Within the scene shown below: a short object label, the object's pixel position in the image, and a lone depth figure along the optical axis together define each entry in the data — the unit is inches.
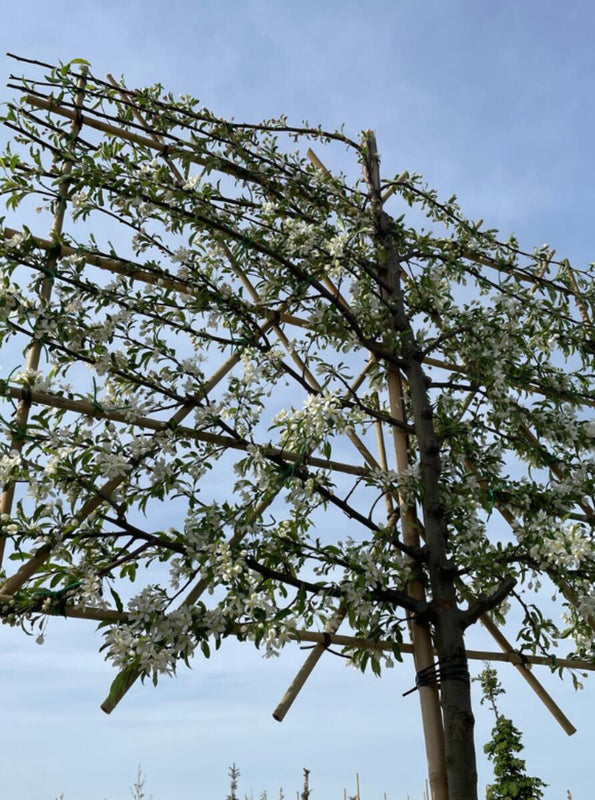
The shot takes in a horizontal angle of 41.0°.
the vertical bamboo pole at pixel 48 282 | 84.6
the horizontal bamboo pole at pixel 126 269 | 101.7
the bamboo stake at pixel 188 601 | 82.0
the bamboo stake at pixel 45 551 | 82.0
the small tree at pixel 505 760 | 243.0
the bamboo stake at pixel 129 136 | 109.1
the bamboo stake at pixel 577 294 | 137.0
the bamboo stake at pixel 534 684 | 112.3
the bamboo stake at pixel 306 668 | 93.7
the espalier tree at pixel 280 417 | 84.6
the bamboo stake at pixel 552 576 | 100.2
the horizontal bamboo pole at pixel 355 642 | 81.4
